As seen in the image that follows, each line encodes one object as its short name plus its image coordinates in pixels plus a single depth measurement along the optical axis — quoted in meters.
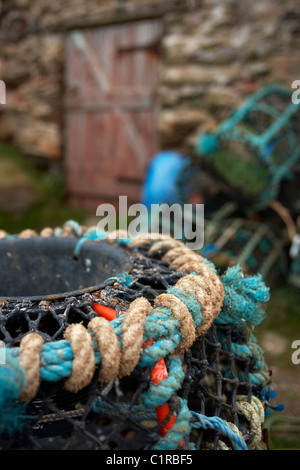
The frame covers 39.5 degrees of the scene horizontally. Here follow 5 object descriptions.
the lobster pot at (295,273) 3.07
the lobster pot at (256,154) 2.96
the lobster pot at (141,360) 0.70
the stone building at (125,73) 3.91
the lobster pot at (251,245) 2.94
